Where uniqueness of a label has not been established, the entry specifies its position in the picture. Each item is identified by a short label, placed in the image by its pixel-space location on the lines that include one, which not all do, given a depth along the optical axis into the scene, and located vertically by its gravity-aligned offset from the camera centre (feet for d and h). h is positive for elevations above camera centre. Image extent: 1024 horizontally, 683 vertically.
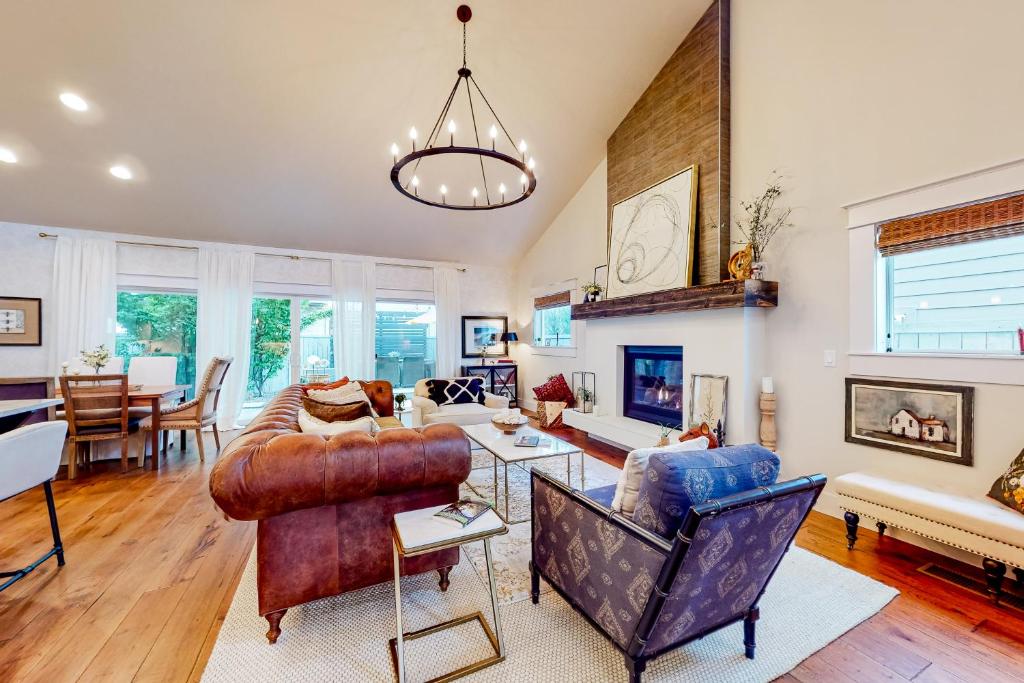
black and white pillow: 15.89 -1.95
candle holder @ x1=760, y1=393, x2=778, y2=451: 10.39 -2.03
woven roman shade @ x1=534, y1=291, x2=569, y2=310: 19.49 +2.12
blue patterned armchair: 3.88 -2.47
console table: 22.62 -2.09
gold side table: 4.53 -2.26
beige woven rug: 4.95 -4.04
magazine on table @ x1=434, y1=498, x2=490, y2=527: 4.98 -2.18
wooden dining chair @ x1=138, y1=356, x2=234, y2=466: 12.99 -2.32
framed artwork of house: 7.55 -1.52
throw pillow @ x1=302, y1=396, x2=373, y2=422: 7.94 -1.39
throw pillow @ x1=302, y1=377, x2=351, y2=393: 11.65 -1.38
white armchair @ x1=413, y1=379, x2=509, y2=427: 14.43 -2.53
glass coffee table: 8.84 -2.47
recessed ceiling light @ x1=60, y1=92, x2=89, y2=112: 11.21 +6.76
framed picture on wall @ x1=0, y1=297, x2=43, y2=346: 15.40 +0.74
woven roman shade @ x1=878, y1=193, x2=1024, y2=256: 7.00 +2.23
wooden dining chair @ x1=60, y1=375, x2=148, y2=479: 11.33 -2.04
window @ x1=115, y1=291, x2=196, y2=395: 17.44 +0.63
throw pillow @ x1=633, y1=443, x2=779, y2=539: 4.09 -1.46
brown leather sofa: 4.96 -2.05
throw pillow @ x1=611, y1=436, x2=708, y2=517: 4.76 -1.66
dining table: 12.10 -1.79
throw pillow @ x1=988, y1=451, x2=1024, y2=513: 6.38 -2.34
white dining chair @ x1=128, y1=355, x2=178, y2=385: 15.10 -1.09
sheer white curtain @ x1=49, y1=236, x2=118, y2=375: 15.81 +1.75
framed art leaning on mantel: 12.17 +3.50
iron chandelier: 8.01 +6.39
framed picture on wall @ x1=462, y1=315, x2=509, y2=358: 23.23 +0.37
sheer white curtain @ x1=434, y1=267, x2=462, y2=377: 22.21 +1.29
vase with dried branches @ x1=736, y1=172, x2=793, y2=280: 10.36 +3.18
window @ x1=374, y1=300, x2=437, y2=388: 21.77 +0.01
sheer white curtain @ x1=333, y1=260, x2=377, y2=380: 19.99 +1.22
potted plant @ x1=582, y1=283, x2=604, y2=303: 16.11 +2.05
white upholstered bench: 6.08 -2.93
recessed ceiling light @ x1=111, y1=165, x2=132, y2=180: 13.74 +5.83
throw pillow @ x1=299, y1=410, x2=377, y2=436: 7.13 -1.54
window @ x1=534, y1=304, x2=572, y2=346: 20.10 +0.80
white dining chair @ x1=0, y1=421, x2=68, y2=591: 5.95 -1.90
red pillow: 18.34 -2.27
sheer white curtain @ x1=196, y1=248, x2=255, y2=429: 17.63 +1.10
